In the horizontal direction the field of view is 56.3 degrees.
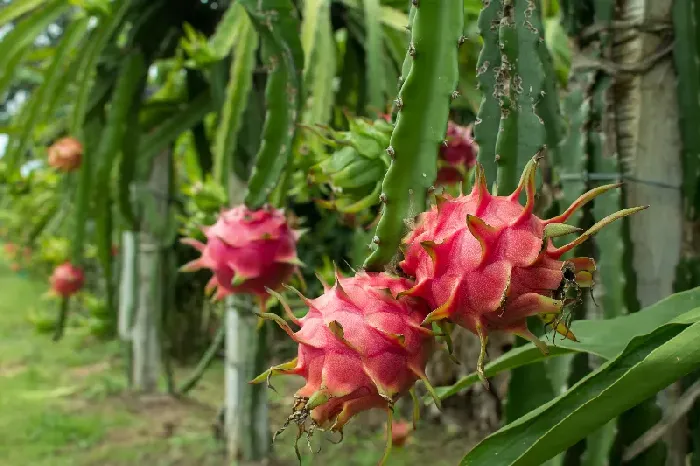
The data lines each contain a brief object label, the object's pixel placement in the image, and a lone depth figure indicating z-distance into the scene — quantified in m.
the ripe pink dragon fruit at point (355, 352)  0.48
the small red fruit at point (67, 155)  1.77
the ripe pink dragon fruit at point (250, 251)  0.89
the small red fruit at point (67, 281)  2.51
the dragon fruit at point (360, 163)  0.78
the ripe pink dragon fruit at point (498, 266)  0.46
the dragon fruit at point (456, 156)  1.01
